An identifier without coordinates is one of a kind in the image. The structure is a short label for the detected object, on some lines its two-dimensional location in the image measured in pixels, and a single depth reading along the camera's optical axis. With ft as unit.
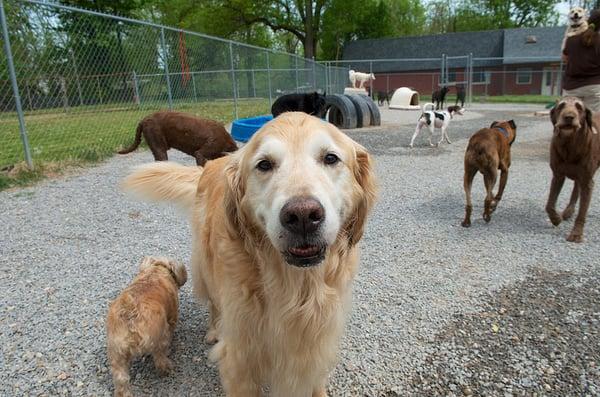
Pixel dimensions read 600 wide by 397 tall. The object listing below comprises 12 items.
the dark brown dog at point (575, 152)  13.41
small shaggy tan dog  6.82
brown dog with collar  14.58
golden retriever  5.83
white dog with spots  32.76
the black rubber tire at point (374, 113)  44.63
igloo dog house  73.68
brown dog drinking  19.40
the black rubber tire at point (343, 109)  41.24
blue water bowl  24.17
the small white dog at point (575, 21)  19.73
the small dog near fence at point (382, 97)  91.76
